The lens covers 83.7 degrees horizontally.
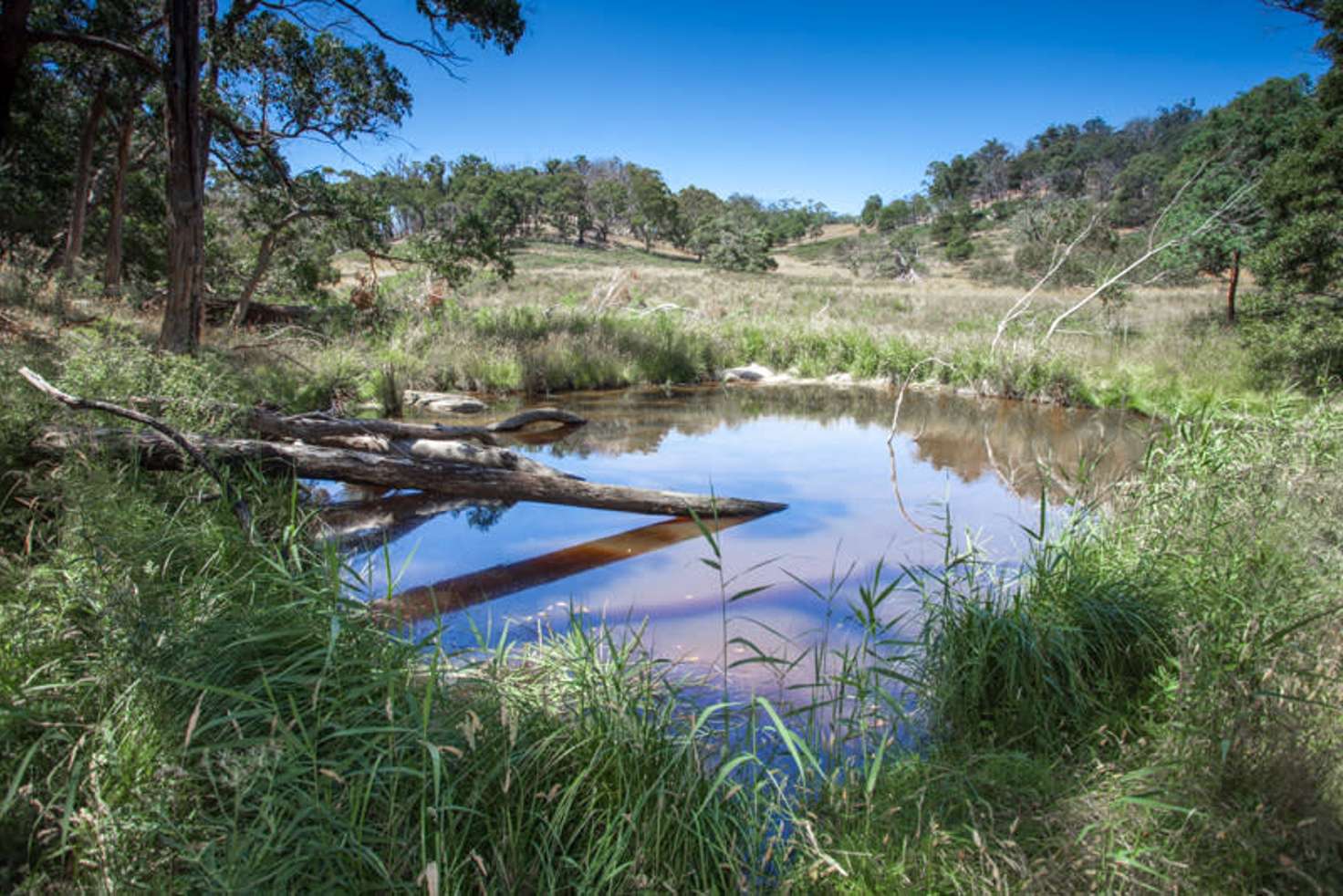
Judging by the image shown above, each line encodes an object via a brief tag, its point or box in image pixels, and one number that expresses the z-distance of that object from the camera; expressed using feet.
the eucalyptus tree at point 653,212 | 269.85
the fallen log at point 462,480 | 17.83
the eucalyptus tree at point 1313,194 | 35.91
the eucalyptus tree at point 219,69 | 26.61
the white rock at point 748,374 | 55.01
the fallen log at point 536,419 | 34.76
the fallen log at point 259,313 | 53.01
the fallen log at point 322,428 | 21.13
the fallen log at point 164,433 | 13.17
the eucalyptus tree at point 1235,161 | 58.95
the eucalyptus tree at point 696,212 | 252.21
